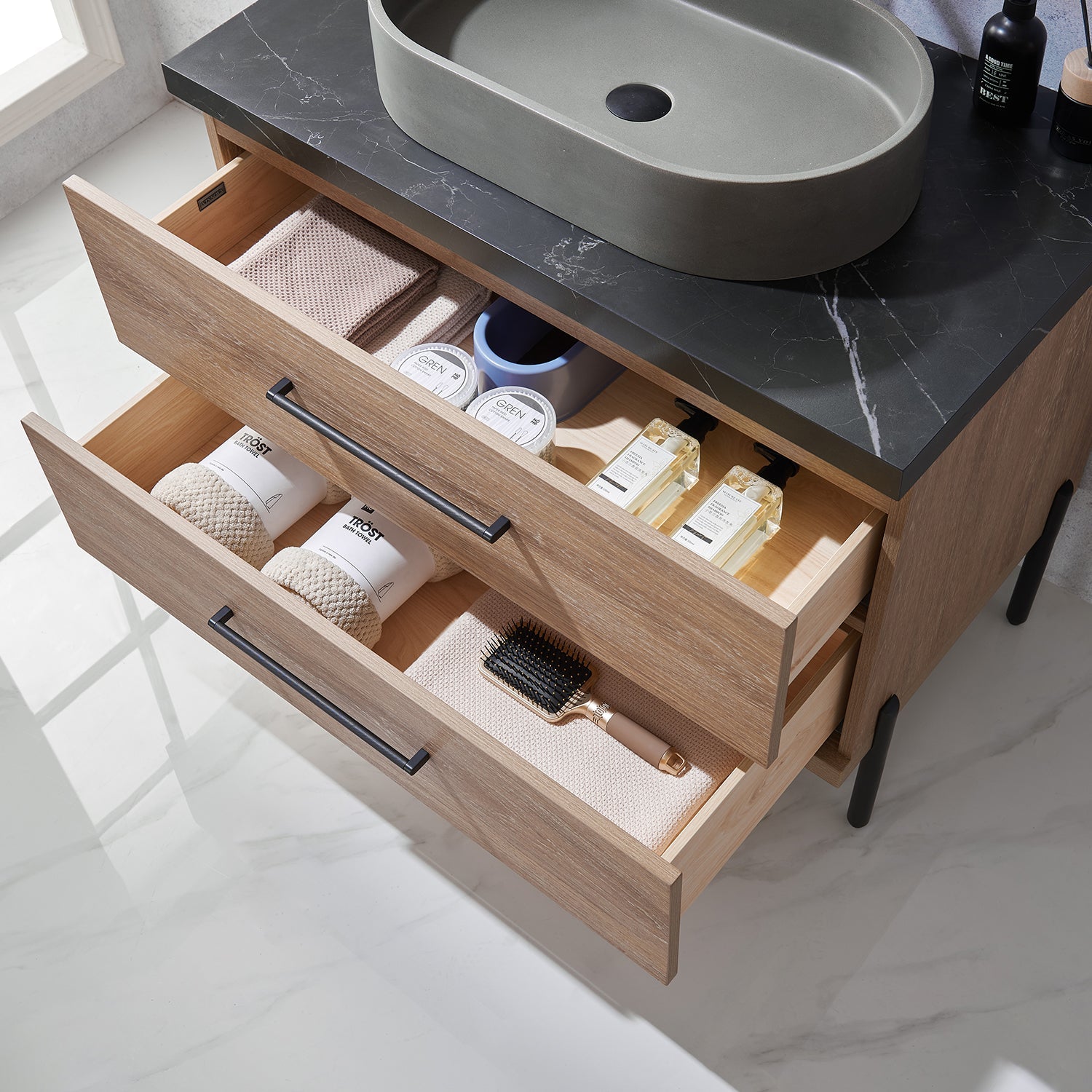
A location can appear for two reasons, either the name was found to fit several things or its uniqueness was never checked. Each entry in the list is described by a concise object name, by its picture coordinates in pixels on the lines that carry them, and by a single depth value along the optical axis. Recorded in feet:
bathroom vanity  3.62
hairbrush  4.31
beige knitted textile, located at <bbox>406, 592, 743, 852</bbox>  4.18
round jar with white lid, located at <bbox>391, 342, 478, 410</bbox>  4.28
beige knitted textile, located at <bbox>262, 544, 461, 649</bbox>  4.40
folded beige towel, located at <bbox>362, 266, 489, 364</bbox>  4.57
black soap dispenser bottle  3.97
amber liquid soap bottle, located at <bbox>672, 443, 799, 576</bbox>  3.84
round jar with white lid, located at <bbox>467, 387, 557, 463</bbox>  4.06
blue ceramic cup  4.30
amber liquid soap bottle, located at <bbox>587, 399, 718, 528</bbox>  3.95
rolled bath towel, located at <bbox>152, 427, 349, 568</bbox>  4.58
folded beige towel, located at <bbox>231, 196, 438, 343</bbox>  4.50
